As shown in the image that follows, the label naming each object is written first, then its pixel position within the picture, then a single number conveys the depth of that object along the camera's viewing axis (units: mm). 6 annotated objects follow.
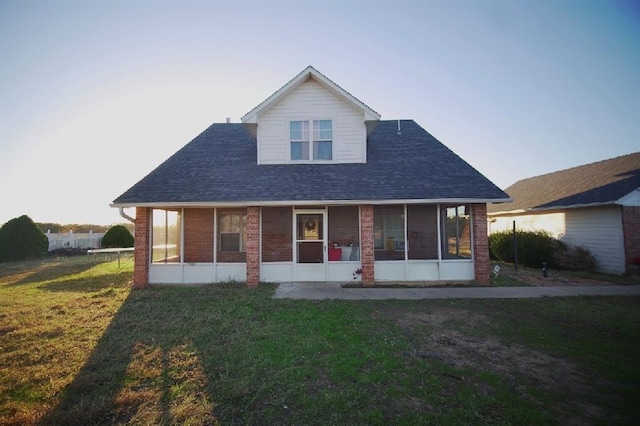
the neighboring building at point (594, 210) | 12883
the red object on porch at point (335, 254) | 12664
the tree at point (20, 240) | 19500
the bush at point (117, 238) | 23344
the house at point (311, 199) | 11109
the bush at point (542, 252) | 14297
